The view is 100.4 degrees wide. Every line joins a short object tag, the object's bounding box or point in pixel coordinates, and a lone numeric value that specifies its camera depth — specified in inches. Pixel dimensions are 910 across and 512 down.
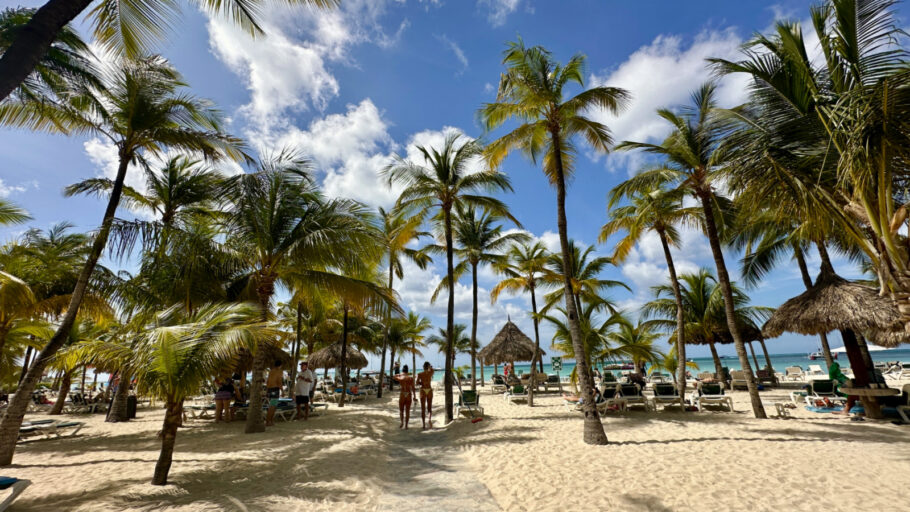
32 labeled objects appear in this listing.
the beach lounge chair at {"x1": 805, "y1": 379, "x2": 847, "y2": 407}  425.0
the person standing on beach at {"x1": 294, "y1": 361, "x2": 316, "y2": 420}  426.9
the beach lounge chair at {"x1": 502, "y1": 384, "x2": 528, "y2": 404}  595.4
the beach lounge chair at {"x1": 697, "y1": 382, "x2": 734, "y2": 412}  418.9
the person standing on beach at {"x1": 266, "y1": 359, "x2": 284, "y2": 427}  415.5
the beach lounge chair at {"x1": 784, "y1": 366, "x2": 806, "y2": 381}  899.8
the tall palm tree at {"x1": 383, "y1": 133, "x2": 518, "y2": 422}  463.8
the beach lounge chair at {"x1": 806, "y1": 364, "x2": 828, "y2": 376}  868.6
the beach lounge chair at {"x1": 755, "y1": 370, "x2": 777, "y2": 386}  703.7
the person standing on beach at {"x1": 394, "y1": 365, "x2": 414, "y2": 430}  375.9
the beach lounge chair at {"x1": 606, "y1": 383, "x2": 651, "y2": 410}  435.2
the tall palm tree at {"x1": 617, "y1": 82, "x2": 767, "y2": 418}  387.5
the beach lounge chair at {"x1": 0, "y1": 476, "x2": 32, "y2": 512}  154.0
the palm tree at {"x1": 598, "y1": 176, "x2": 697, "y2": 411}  477.7
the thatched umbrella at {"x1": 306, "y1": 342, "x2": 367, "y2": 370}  797.9
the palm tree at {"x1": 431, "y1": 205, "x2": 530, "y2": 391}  655.8
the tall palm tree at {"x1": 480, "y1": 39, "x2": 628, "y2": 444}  315.6
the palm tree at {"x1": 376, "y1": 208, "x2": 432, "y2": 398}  492.7
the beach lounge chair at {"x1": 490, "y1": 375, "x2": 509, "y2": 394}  771.9
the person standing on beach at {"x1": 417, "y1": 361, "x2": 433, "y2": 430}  384.2
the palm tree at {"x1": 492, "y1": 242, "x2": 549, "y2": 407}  705.0
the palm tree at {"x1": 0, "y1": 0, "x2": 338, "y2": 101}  132.0
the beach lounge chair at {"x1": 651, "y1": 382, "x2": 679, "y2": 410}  435.6
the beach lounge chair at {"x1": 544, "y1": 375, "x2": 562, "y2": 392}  842.8
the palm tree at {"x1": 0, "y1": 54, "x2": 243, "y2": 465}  261.1
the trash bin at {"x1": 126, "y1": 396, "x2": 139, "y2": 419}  467.8
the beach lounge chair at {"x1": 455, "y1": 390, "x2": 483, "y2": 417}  448.1
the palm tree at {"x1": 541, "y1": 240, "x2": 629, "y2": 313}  697.0
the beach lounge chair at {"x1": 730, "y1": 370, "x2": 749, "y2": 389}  647.1
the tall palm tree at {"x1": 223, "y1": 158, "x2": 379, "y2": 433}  355.9
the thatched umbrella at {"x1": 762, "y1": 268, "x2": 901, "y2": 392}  352.8
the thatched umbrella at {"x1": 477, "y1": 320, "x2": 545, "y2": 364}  758.5
